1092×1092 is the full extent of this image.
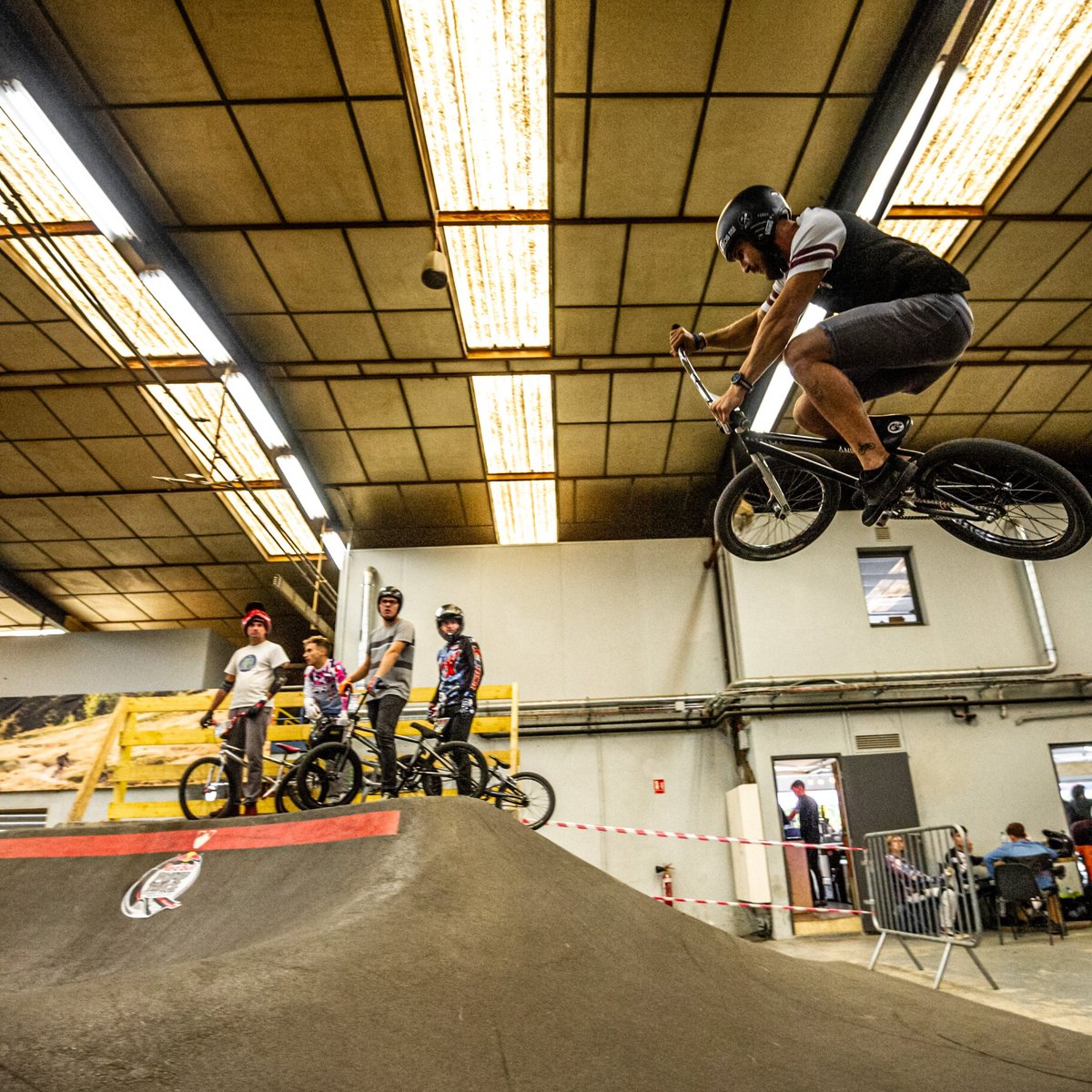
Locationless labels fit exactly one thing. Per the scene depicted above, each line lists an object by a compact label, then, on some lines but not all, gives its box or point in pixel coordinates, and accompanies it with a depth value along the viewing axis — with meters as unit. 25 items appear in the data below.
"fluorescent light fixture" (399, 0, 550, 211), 6.43
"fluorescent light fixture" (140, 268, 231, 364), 8.61
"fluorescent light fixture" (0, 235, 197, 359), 8.45
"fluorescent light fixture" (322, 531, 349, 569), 13.55
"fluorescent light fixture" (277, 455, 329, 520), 11.69
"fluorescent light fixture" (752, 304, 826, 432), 10.19
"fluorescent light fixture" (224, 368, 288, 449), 10.15
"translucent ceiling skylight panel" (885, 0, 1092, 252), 6.48
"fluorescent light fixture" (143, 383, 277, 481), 10.58
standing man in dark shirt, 11.62
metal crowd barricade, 5.49
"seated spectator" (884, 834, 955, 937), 5.74
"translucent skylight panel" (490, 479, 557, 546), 12.82
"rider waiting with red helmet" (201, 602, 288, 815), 6.33
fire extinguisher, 11.19
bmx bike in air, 3.11
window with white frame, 12.55
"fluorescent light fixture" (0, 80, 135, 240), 6.86
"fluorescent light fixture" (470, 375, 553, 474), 10.85
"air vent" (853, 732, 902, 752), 11.54
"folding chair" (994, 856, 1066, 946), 7.88
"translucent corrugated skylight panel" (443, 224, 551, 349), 8.50
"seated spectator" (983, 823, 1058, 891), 8.71
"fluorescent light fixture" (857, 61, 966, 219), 6.82
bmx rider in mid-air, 2.88
